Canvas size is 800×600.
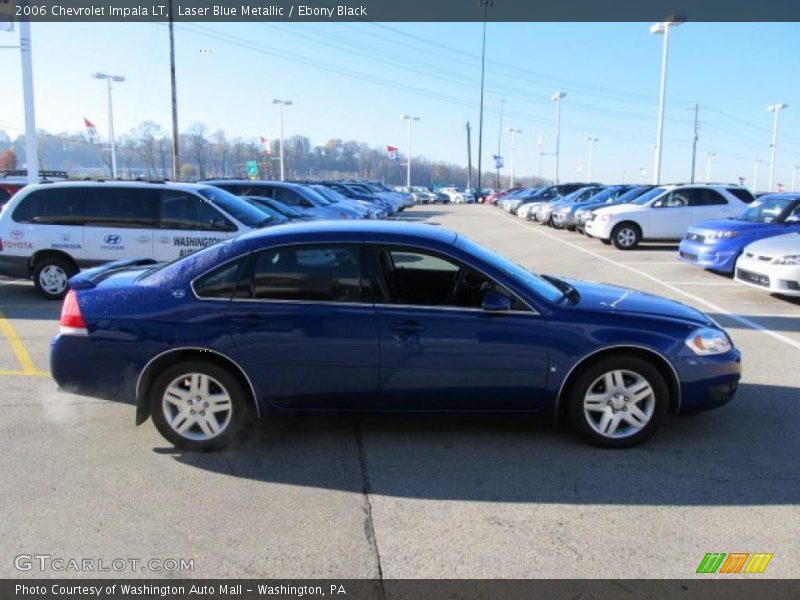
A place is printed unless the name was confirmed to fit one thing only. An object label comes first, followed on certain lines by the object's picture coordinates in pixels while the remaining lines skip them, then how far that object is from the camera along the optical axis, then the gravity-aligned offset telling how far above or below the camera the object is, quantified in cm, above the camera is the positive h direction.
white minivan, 971 -36
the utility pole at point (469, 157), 8462 +644
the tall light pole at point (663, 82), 2958 +573
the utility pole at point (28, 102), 1542 +232
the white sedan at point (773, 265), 912 -81
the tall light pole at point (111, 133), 3731 +391
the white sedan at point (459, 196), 6719 +80
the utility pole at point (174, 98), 2709 +425
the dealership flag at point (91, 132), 4375 +457
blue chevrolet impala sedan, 427 -93
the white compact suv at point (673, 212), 1769 -14
